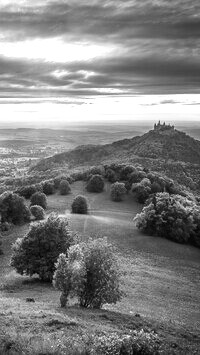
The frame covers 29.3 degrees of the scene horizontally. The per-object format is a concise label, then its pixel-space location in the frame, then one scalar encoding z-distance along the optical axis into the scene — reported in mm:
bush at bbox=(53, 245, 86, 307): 32781
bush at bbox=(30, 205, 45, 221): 91188
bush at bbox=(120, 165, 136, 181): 144375
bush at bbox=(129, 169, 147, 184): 136625
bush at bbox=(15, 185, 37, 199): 120312
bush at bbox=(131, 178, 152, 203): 123031
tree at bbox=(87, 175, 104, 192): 134250
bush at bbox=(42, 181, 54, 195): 130625
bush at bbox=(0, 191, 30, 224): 87438
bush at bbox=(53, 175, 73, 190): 137350
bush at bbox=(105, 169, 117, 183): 143588
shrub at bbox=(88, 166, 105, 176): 150250
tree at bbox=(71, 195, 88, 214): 103688
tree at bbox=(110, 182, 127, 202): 124188
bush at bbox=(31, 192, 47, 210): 103938
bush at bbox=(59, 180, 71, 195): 129688
